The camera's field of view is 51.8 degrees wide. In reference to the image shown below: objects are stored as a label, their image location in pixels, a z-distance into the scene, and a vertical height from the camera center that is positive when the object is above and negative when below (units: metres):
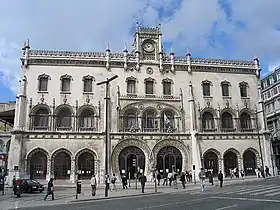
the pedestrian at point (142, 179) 25.25 -1.37
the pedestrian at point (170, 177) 31.97 -1.53
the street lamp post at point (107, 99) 36.20 +8.23
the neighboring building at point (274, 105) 55.91 +11.13
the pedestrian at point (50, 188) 21.06 -1.61
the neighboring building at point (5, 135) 63.44 +6.88
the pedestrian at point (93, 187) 23.45 -1.79
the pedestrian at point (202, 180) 23.81 -1.48
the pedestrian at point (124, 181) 29.83 -1.73
